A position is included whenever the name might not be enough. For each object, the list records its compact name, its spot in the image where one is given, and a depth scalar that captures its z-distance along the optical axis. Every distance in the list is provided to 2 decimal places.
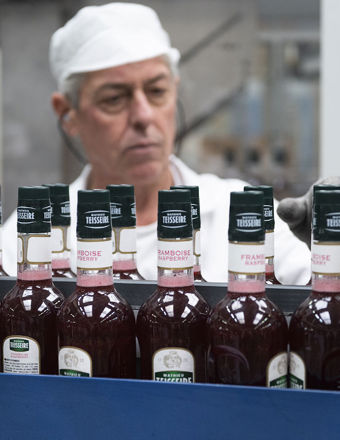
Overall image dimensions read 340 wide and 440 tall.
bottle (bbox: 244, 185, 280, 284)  1.31
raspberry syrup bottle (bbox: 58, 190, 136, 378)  1.23
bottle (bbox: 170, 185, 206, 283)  1.33
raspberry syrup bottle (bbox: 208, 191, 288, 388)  1.19
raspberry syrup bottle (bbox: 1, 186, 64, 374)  1.26
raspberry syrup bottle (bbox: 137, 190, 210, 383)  1.21
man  2.28
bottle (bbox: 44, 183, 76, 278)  1.36
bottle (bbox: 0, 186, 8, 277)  1.41
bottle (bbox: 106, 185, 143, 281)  1.32
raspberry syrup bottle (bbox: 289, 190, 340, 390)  1.18
